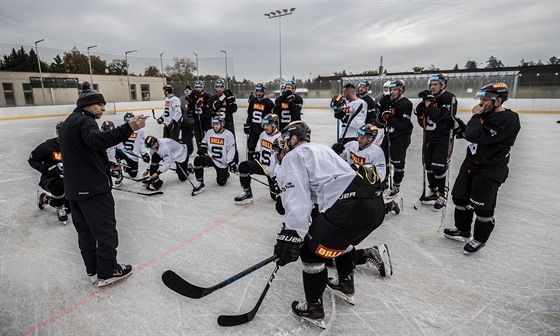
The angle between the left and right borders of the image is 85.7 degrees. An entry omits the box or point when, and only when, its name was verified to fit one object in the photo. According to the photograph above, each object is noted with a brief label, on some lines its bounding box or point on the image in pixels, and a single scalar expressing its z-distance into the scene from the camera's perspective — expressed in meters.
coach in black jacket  2.13
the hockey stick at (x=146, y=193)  4.62
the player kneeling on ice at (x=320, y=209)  1.82
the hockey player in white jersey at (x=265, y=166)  4.32
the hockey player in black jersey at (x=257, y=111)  5.35
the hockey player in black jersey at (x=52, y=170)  3.54
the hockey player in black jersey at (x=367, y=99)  4.98
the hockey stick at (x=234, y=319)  2.01
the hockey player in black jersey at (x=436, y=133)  3.91
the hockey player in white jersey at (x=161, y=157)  4.79
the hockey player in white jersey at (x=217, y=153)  4.89
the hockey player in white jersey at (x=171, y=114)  6.39
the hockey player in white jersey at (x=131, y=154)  5.47
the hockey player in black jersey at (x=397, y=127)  4.29
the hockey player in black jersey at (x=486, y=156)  2.67
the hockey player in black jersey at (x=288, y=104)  5.20
